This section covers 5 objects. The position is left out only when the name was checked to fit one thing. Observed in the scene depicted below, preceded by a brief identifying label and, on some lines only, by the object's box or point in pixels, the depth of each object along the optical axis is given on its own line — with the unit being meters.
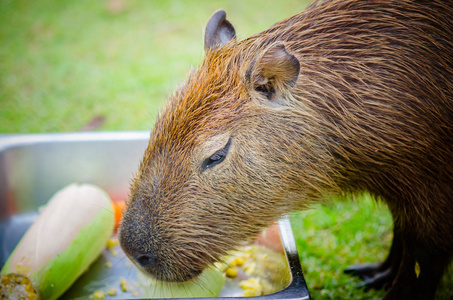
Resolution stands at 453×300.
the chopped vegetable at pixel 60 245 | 2.76
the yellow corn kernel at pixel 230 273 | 3.15
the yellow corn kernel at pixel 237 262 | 3.26
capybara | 2.35
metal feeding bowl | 3.65
